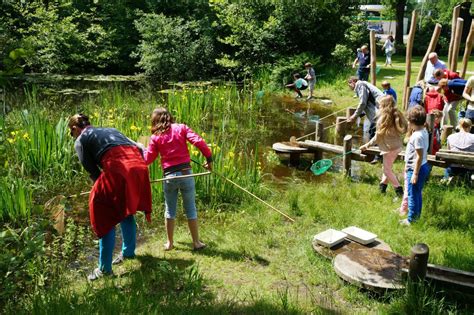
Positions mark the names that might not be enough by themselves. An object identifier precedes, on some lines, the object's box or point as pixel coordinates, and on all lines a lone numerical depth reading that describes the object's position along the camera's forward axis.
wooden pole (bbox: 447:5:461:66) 10.63
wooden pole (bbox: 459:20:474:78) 10.84
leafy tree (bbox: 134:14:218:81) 20.30
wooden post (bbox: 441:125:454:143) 8.41
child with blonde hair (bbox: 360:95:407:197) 6.32
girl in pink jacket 4.86
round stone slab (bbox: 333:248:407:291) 4.07
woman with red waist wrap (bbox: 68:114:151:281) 4.27
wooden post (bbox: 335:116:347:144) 9.82
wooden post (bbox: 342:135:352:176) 7.70
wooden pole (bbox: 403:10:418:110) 11.04
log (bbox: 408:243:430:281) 3.53
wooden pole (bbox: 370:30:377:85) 12.34
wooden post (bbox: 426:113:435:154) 7.64
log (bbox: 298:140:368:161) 7.70
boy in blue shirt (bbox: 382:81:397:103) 8.45
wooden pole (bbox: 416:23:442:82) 10.70
